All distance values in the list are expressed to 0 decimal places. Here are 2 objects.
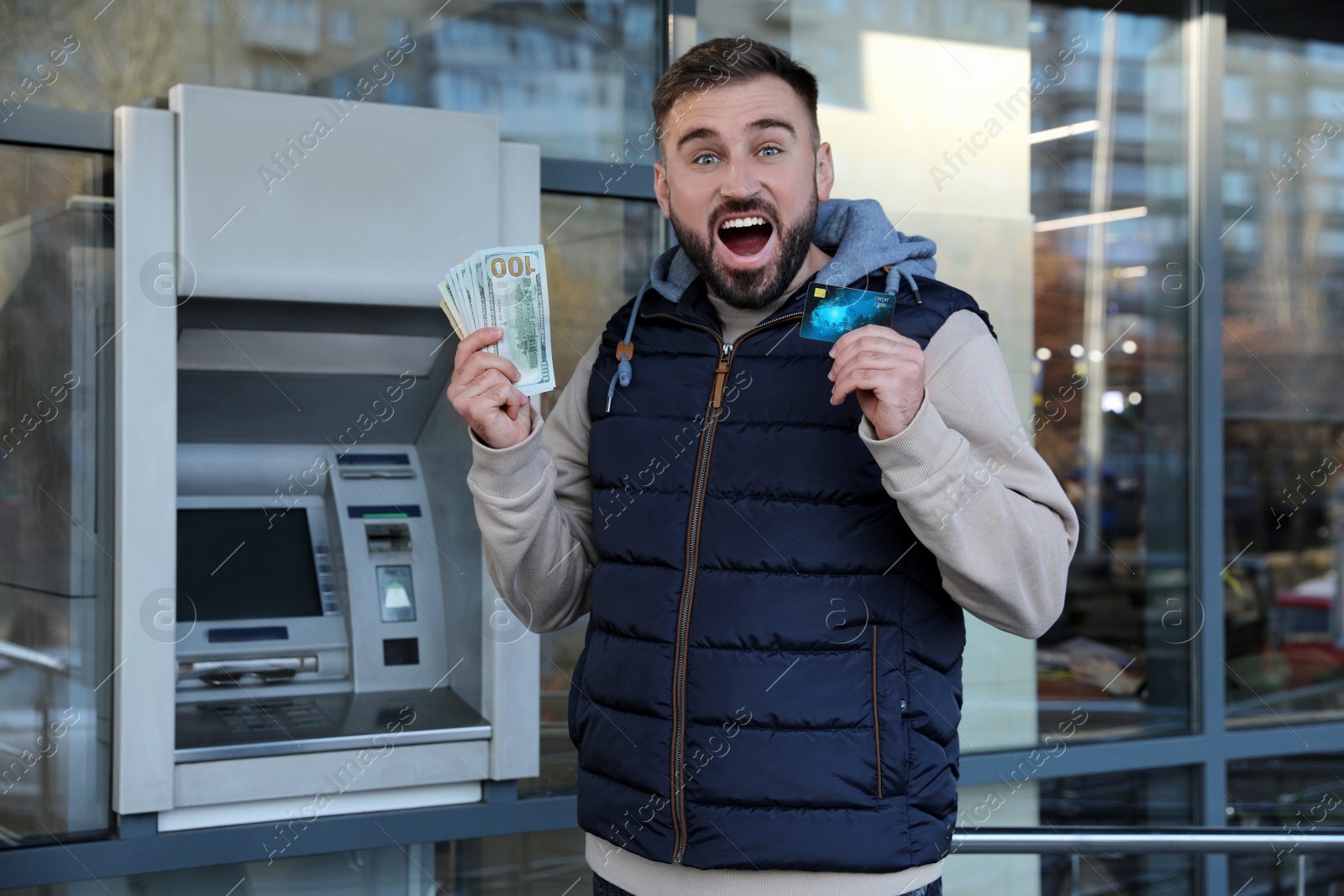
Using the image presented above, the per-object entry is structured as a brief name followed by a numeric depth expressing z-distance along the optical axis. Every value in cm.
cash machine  273
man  172
